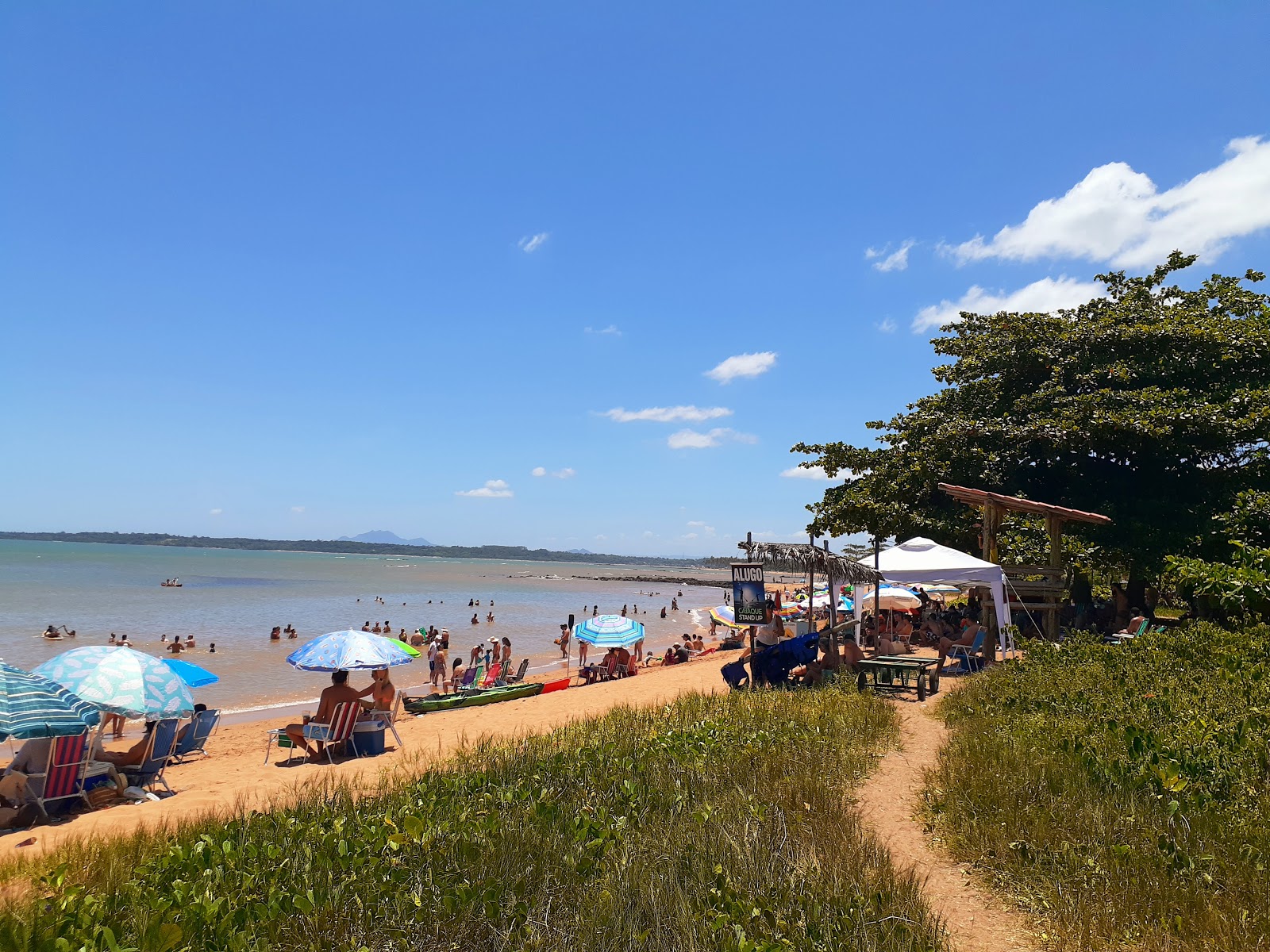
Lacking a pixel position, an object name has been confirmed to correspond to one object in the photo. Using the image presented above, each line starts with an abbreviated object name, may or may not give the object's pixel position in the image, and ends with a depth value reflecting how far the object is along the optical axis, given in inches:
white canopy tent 509.3
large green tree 647.1
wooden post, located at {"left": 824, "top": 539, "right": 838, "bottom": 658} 530.9
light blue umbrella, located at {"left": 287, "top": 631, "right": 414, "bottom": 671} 422.3
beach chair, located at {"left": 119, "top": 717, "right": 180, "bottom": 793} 361.1
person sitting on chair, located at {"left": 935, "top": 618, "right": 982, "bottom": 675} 571.5
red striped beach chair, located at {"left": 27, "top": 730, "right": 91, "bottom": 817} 304.9
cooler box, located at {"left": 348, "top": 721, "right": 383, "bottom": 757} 419.5
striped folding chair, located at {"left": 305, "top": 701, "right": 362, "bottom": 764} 401.7
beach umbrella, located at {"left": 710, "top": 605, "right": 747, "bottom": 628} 1005.2
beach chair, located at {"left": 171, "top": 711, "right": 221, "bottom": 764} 424.2
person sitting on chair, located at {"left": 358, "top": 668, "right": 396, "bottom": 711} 464.8
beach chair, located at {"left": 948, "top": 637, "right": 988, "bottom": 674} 549.6
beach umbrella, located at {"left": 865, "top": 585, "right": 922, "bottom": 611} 790.5
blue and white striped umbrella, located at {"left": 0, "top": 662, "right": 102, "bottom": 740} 271.3
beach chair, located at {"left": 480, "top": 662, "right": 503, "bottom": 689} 753.6
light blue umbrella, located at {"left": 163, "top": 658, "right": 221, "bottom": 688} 435.5
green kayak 594.9
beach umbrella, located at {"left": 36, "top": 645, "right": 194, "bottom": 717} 336.8
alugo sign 563.8
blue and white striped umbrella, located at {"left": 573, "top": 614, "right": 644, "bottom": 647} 715.4
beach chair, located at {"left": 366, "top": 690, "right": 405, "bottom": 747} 430.0
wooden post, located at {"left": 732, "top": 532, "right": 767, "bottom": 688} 548.8
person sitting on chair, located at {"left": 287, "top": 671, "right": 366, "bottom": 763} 401.4
